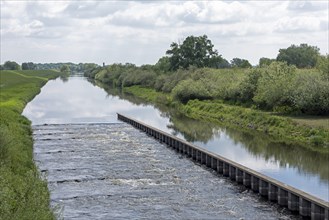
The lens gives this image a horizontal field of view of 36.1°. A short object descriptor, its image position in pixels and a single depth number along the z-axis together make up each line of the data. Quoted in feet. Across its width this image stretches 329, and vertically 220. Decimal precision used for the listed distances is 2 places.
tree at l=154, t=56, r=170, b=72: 536.66
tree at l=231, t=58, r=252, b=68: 513.78
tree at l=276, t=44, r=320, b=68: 554.05
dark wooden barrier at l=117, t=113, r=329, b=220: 91.04
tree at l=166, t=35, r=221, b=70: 507.71
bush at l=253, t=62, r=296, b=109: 231.50
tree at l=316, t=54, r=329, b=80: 227.12
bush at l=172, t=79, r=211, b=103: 324.91
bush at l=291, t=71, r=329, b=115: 207.31
